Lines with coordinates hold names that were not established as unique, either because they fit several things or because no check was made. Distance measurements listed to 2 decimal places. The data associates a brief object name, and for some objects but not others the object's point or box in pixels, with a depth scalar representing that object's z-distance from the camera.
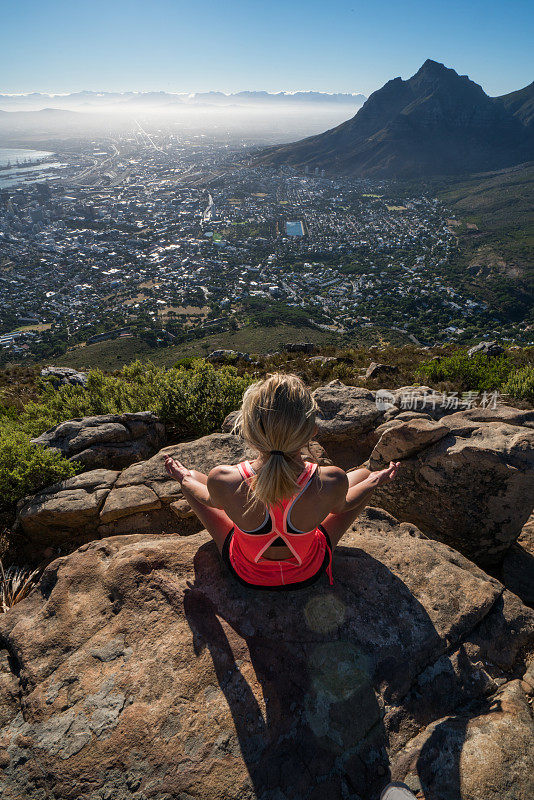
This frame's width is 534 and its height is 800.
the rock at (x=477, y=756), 2.12
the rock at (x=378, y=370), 12.80
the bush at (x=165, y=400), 7.39
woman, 2.29
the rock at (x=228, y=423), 6.71
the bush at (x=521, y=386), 8.83
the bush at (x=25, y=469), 5.10
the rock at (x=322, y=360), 16.83
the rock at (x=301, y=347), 23.15
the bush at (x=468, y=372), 10.13
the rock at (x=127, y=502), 4.72
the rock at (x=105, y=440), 6.02
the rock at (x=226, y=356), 20.11
